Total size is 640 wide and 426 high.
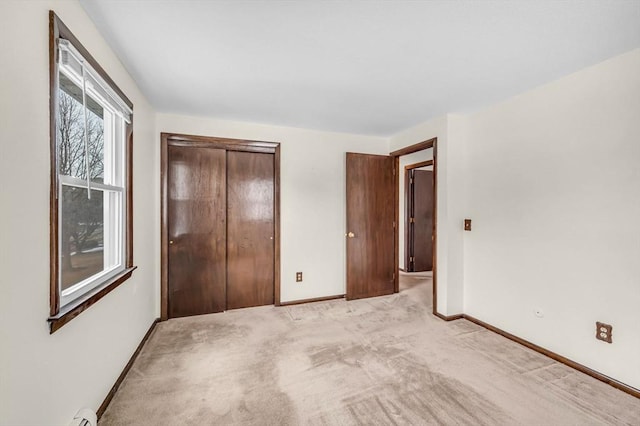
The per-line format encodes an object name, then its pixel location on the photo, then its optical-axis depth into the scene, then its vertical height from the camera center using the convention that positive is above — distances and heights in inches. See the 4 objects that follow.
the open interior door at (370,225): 149.7 -7.1
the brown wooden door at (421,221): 221.0 -6.9
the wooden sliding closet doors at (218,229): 124.9 -7.8
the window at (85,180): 49.3 +7.6
